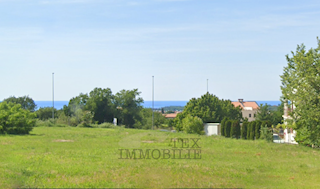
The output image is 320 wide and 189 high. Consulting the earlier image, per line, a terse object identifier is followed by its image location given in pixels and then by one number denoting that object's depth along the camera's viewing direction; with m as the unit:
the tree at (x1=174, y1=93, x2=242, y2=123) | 50.53
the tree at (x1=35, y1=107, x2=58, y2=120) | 59.22
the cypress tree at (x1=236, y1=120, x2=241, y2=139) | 38.72
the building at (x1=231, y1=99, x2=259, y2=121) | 89.80
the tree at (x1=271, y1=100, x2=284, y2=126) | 62.91
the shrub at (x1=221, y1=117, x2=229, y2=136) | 40.77
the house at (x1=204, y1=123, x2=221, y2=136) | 46.00
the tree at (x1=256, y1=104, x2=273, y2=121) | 65.18
